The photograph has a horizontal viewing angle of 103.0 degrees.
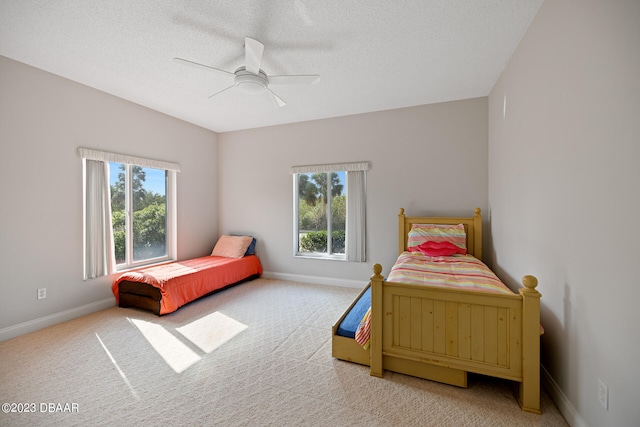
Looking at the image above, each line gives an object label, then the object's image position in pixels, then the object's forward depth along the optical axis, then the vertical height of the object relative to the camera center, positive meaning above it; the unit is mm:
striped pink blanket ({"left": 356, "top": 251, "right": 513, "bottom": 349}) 1923 -550
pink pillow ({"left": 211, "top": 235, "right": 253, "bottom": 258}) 4289 -571
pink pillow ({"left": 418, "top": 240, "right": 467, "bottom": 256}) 2964 -444
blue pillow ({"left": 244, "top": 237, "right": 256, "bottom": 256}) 4426 -629
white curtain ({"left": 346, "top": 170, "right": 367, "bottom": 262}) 3850 -63
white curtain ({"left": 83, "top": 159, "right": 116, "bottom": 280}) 3000 -94
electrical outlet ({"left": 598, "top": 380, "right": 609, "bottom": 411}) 1180 -872
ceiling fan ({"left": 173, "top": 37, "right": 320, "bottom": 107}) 2083 +1226
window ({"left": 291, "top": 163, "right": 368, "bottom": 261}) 3883 +18
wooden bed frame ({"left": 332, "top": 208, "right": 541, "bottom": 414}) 1534 -822
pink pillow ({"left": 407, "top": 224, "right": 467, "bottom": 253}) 3137 -297
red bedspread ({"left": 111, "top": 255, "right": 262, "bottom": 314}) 2973 -830
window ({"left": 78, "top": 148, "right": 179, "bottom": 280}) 3014 +38
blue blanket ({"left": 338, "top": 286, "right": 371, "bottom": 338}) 2041 -908
